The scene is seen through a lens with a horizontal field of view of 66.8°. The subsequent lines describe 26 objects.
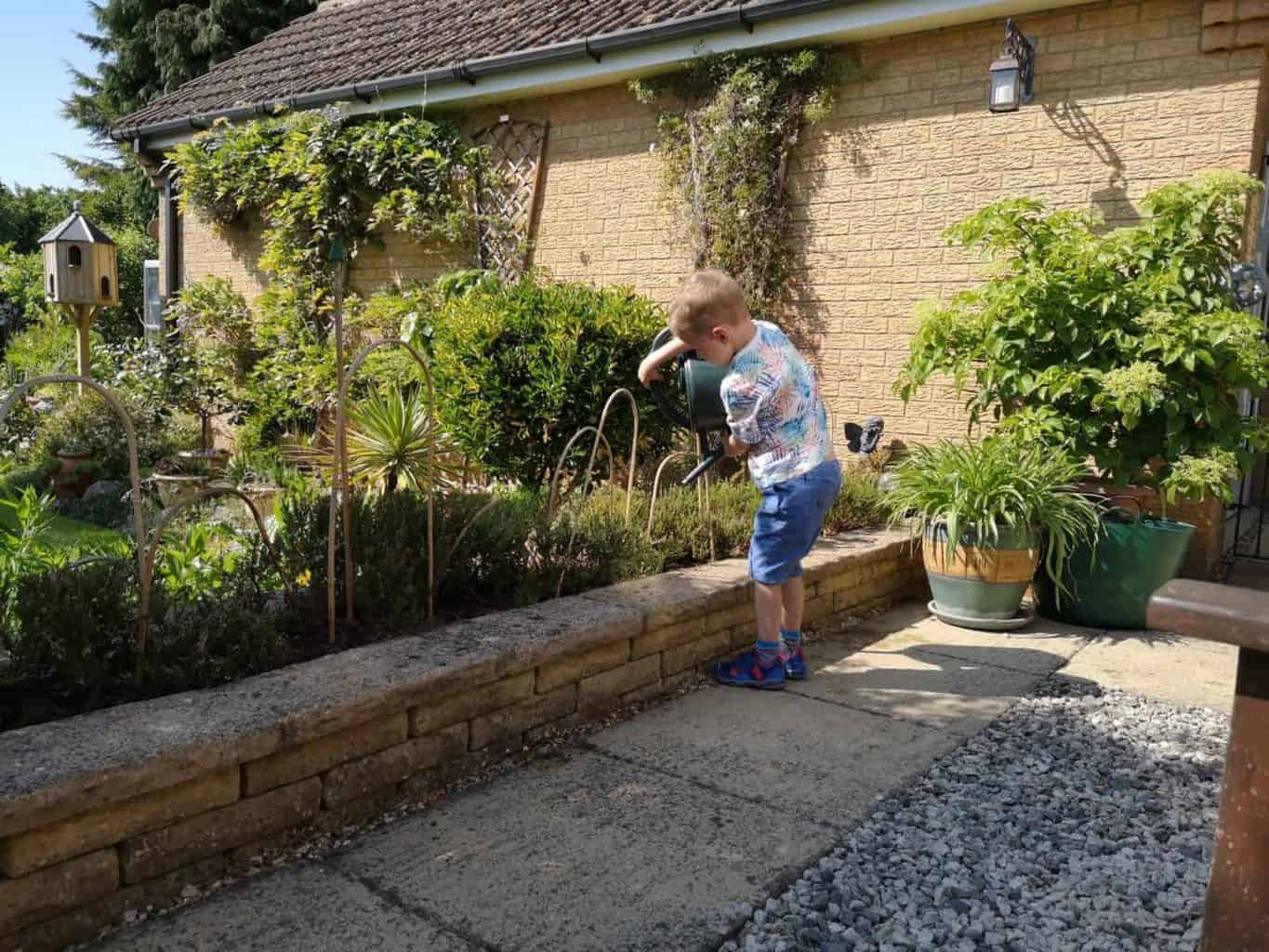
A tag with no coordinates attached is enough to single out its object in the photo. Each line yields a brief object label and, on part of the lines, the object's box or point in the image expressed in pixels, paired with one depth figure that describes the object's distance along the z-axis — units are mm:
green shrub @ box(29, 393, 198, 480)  8109
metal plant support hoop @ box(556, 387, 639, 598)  3509
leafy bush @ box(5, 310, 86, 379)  11180
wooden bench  1493
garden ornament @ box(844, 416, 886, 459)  5602
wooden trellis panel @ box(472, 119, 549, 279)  7625
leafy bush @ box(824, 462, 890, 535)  4966
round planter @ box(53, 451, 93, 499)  7832
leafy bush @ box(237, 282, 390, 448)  8086
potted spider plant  4254
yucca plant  5477
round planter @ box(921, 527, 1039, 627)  4273
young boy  3258
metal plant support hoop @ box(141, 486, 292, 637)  2404
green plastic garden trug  4270
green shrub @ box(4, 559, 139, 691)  2318
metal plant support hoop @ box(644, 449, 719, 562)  4059
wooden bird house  8438
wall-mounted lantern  4996
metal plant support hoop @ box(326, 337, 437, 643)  2783
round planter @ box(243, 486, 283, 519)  6078
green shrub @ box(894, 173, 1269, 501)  4168
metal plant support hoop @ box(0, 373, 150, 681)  2320
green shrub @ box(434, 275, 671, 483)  5500
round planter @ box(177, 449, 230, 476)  7707
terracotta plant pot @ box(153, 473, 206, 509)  6703
